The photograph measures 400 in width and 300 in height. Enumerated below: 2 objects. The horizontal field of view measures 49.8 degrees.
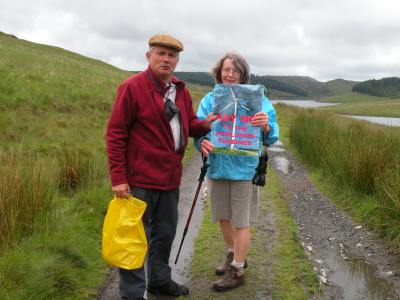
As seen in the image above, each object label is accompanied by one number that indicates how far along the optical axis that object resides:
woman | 3.82
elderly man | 3.32
